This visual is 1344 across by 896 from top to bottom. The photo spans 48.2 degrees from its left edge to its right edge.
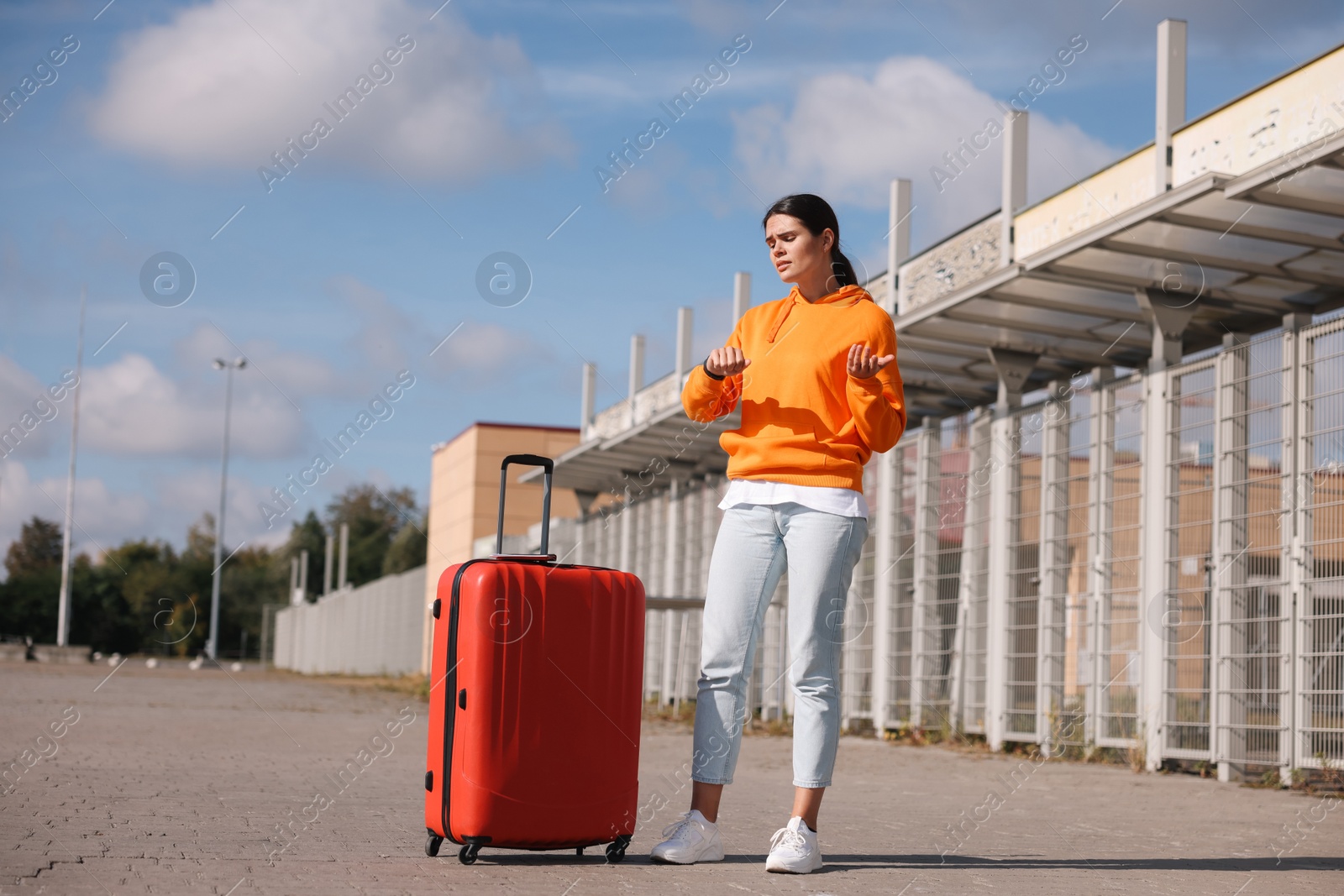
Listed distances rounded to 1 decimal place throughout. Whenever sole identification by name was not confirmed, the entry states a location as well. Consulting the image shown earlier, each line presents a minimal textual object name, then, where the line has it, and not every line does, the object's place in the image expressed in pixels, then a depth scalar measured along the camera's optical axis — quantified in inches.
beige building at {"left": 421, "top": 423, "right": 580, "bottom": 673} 1464.1
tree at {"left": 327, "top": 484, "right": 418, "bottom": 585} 4067.7
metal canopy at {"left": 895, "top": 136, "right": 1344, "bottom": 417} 344.5
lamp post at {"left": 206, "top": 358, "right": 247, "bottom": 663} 2554.1
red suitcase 185.2
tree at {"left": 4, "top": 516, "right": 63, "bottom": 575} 4335.6
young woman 192.7
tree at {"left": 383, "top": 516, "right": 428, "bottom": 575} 3462.1
